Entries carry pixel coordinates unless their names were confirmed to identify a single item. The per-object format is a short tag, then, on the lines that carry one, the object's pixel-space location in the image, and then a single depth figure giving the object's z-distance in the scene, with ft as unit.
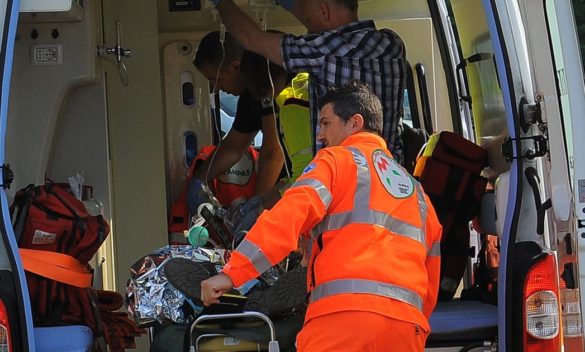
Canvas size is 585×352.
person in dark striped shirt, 27.68
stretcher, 24.40
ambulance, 21.38
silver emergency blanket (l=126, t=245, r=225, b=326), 25.59
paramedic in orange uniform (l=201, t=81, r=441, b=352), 20.13
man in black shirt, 35.24
